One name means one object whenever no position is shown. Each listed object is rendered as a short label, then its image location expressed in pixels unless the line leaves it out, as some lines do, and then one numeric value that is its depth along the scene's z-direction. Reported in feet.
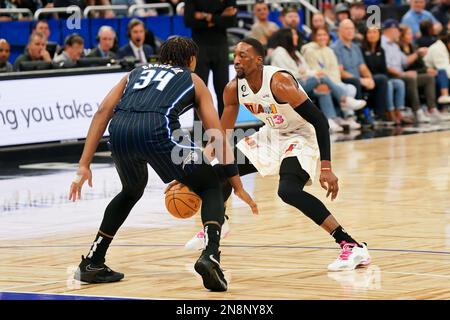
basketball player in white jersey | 28.19
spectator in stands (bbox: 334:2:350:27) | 74.38
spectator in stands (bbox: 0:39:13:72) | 52.90
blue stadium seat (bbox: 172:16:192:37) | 66.74
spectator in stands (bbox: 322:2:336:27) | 78.59
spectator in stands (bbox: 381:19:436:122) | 68.33
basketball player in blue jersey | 25.77
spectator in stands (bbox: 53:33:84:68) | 55.01
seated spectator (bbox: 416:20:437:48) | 73.97
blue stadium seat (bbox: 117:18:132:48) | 64.85
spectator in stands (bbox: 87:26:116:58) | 57.88
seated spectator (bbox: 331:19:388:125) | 64.85
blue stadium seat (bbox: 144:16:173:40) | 66.64
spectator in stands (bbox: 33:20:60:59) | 58.29
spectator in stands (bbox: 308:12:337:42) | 64.69
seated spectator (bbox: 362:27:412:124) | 66.49
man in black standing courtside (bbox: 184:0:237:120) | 53.78
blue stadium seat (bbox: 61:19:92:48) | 62.59
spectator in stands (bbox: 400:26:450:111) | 69.87
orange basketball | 28.91
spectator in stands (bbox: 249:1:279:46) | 66.74
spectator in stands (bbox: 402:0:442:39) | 77.39
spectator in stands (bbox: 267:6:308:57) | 66.08
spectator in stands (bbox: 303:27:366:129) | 63.10
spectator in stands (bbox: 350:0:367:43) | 72.29
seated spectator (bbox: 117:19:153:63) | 59.41
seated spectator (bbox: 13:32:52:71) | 55.04
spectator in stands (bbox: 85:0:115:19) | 65.00
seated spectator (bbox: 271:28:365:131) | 61.36
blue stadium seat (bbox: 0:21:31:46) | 60.64
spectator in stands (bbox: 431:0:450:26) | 82.23
